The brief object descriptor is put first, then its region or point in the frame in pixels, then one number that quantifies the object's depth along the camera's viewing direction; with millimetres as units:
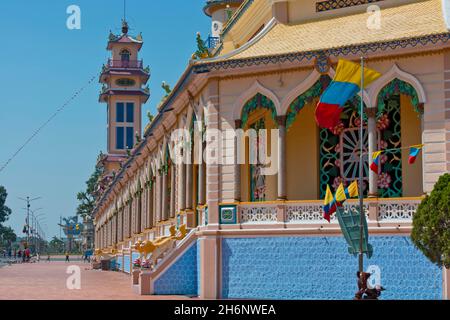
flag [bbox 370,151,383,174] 19819
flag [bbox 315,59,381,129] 18469
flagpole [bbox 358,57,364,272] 17356
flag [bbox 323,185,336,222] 21391
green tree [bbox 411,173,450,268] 17672
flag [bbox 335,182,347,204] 20562
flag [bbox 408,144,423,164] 19634
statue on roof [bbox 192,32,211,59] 25703
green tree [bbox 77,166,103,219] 120688
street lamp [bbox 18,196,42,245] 104869
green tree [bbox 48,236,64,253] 183938
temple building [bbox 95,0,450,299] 21781
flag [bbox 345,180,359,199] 20795
